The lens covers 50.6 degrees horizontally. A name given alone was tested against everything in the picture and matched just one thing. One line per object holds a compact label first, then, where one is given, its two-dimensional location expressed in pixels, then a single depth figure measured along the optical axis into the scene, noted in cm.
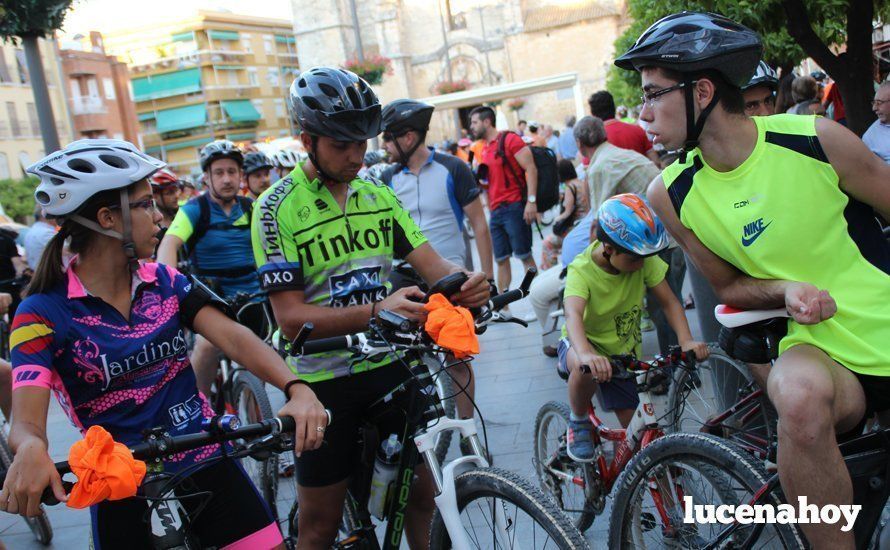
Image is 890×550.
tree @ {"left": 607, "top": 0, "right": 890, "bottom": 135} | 646
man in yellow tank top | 263
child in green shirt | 434
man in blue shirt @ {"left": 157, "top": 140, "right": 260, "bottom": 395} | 691
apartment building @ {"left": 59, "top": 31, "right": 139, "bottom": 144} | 6169
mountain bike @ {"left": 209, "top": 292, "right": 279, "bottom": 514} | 515
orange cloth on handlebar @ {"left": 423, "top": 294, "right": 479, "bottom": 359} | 289
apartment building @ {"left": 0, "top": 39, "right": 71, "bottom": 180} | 4778
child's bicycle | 395
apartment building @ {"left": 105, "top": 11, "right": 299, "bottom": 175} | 8250
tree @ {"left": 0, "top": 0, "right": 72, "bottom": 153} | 754
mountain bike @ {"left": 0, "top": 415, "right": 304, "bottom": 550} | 255
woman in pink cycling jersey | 288
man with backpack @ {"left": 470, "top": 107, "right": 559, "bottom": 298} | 1080
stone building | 5934
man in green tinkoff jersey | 338
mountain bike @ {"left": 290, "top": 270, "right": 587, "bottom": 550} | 283
